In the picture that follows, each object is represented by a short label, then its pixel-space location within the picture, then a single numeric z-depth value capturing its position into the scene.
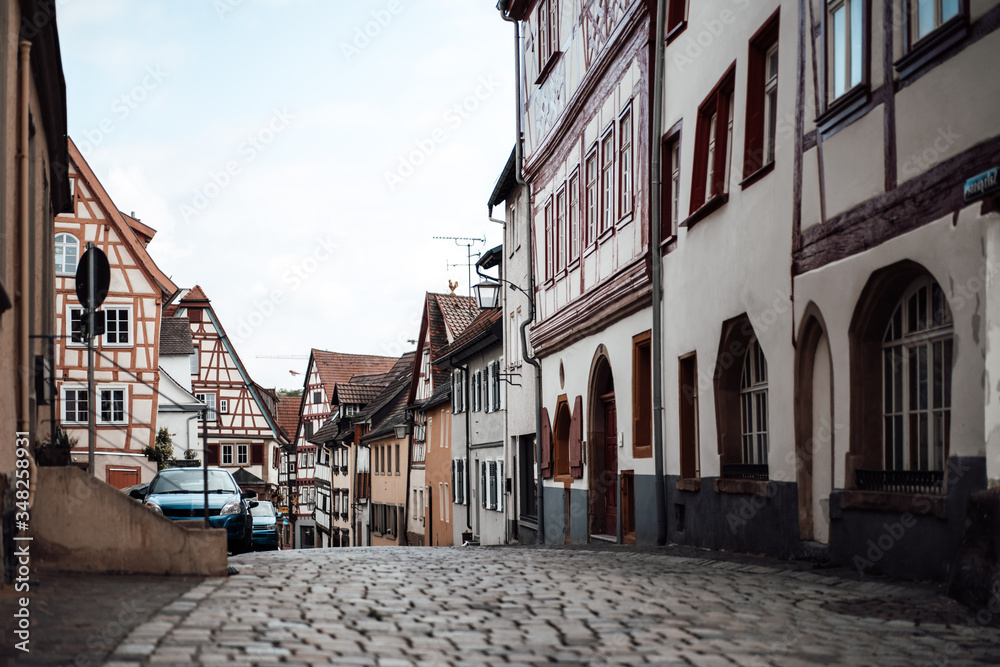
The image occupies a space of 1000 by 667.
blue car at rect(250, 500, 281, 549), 27.20
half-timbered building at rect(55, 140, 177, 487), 41.06
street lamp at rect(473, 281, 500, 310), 26.73
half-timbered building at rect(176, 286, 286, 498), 63.47
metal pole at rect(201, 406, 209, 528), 9.84
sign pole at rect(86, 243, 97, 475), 10.53
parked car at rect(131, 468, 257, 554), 17.20
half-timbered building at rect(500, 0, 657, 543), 18.83
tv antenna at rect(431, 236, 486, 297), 42.16
